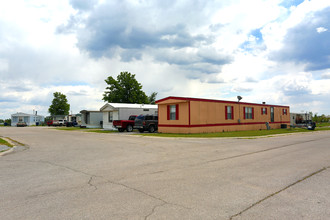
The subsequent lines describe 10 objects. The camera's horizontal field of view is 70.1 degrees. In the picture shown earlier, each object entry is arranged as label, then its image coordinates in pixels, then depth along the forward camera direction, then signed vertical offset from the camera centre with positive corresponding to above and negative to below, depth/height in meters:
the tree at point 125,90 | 58.03 +7.70
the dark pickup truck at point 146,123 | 25.06 -0.21
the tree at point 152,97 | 75.30 +7.84
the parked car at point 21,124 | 57.34 -0.65
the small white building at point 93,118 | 38.65 +0.53
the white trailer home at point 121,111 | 30.68 +1.42
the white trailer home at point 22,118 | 64.81 +0.93
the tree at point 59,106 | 75.88 +5.02
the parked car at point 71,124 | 47.97 -0.56
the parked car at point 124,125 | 27.08 -0.44
